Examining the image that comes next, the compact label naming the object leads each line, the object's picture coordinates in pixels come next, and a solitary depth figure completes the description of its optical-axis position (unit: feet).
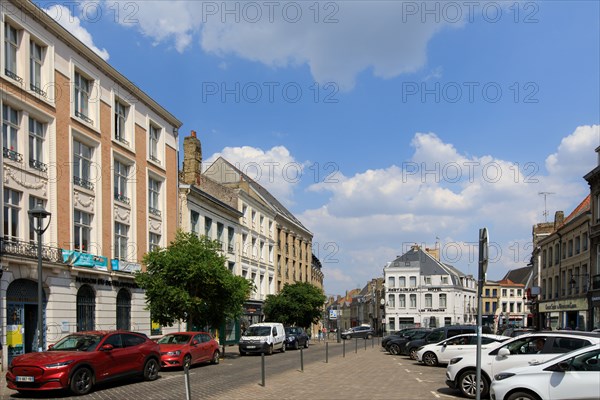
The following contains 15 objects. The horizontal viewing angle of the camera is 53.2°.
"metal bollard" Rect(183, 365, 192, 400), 34.57
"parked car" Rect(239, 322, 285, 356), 107.34
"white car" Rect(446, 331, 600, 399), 42.19
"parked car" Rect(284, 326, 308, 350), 126.72
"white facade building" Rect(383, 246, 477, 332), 272.31
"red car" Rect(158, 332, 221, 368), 72.54
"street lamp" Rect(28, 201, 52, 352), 56.29
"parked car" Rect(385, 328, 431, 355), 108.17
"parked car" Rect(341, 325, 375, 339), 217.77
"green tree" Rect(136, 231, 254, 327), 89.71
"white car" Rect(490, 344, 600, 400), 34.14
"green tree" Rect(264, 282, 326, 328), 166.91
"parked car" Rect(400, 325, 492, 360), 88.67
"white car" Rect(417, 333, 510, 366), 67.46
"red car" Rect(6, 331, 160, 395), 46.68
